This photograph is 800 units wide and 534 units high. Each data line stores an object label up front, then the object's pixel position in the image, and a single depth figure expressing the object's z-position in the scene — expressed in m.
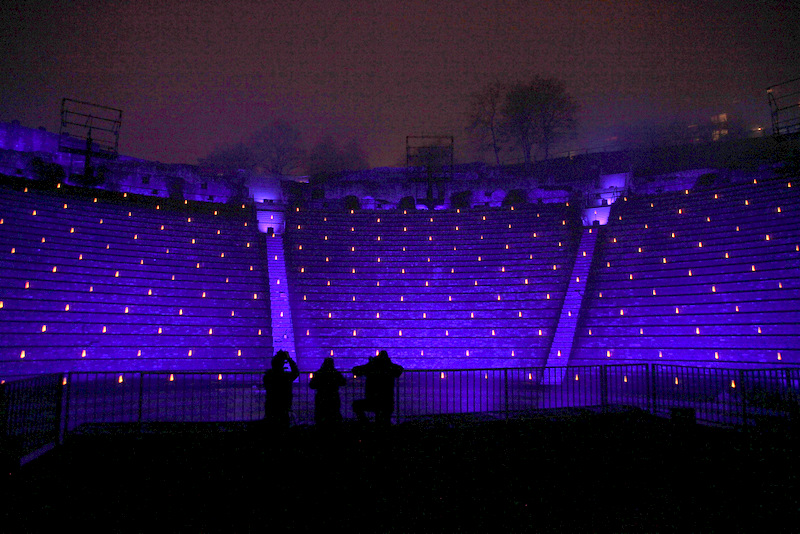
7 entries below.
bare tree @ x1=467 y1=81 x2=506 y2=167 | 41.44
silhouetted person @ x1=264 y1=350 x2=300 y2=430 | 7.58
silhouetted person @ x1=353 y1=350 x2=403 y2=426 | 7.57
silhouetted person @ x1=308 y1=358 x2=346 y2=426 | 7.45
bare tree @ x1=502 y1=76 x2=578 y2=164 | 39.44
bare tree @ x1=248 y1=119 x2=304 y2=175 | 50.35
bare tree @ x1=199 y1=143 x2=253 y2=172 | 49.56
